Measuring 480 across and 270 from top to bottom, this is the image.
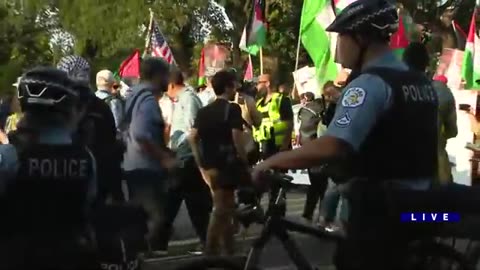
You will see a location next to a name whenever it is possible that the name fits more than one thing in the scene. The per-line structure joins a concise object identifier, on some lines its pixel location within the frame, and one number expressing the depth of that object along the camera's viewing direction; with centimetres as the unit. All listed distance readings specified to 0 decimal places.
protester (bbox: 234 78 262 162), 1080
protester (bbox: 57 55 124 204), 780
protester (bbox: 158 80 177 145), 1068
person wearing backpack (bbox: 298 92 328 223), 1202
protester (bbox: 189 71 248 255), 899
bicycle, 511
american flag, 1766
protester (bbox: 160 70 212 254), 1006
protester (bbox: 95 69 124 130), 1010
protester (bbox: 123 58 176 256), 876
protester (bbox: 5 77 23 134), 1268
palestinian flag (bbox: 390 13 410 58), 1464
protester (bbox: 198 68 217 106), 1259
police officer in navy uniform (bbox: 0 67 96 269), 408
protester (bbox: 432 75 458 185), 860
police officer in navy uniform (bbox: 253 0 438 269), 430
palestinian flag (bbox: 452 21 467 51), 2312
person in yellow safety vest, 1326
